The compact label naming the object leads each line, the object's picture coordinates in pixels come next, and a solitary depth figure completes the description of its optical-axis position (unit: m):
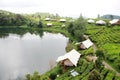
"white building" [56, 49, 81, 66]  19.76
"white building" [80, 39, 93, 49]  26.21
